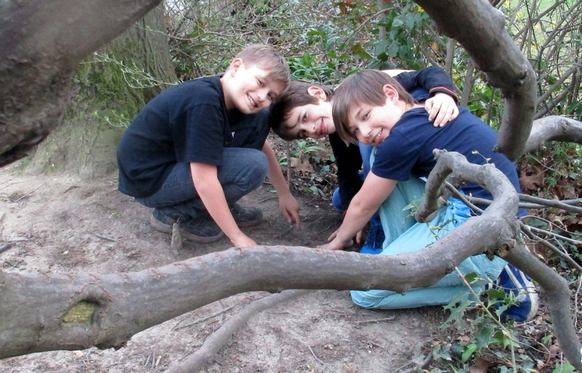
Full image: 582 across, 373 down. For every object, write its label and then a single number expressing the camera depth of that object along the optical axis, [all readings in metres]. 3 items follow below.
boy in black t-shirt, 2.67
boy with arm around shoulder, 2.79
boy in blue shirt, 2.48
